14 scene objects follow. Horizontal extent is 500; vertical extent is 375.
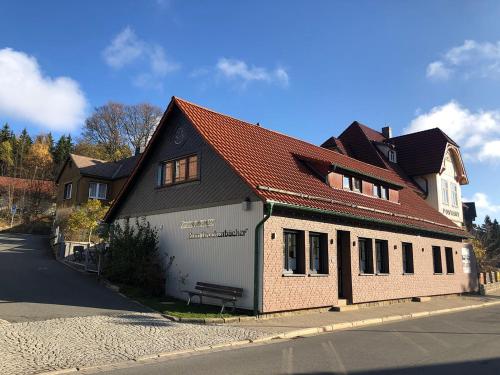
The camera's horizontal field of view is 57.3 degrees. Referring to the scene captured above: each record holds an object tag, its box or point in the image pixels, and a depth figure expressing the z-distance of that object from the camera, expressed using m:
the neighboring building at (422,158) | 33.19
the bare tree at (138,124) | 58.53
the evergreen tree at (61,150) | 67.12
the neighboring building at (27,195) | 51.84
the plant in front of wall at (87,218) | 30.22
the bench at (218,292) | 14.09
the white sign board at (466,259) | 27.86
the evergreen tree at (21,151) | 63.94
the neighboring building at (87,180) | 40.53
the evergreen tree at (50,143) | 69.76
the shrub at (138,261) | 17.36
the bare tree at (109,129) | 58.19
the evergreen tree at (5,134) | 71.34
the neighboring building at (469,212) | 60.21
